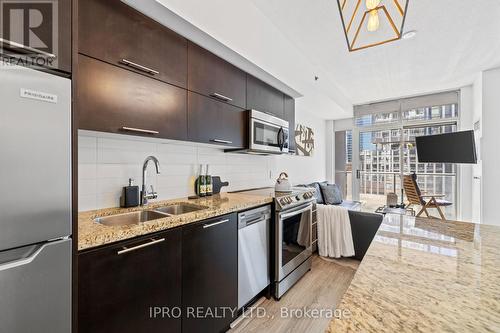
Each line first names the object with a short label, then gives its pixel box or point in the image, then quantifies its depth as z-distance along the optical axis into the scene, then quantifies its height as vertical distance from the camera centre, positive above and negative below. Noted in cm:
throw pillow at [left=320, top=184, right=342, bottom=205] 445 -59
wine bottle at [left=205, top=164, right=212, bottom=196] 230 -19
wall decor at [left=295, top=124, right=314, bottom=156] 455 +54
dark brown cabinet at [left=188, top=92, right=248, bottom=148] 181 +39
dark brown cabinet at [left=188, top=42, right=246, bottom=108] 179 +78
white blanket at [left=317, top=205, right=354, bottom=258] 287 -88
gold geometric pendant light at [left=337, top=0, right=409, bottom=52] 194 +139
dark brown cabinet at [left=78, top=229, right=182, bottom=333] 97 -59
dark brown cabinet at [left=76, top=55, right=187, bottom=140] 121 +39
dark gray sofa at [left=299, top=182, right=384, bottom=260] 275 -78
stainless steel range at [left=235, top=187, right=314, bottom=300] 216 -75
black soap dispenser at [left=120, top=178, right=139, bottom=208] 166 -23
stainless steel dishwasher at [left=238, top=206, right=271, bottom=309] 183 -77
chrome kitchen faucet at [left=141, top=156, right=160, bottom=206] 176 -10
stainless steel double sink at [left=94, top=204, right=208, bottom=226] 151 -36
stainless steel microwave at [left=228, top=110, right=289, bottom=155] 239 +37
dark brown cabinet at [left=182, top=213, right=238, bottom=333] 140 -75
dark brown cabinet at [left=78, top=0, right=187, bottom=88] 122 +77
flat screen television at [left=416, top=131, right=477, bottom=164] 296 +25
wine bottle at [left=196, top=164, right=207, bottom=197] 224 -21
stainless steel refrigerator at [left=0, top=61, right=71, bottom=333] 72 -12
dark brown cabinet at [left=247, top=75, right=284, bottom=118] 243 +80
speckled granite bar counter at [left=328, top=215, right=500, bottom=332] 50 -35
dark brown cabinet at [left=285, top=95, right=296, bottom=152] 313 +69
